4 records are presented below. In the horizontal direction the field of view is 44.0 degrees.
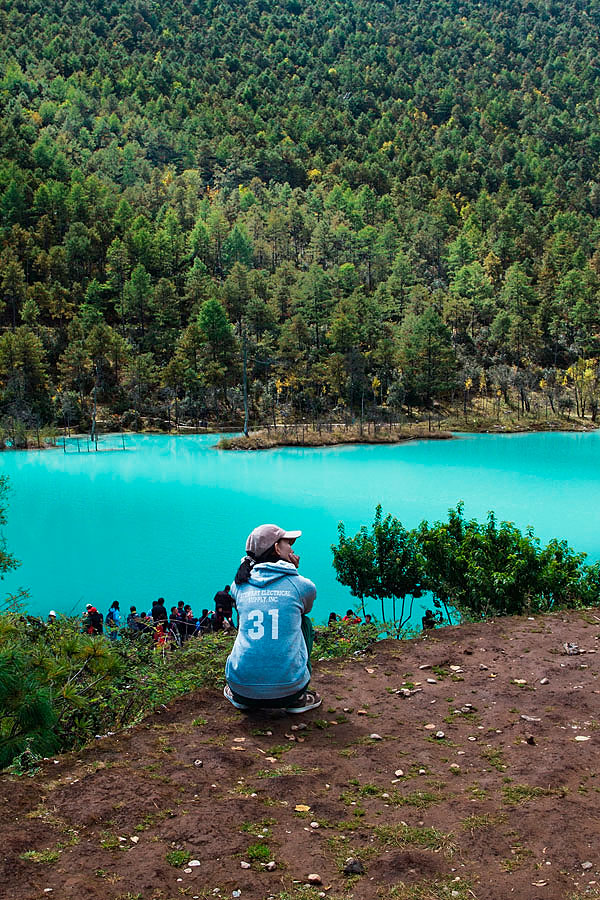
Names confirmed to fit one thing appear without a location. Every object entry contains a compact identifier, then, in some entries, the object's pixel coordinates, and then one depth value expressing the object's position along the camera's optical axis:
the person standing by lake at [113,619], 11.43
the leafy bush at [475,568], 10.41
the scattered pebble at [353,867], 3.67
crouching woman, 5.35
